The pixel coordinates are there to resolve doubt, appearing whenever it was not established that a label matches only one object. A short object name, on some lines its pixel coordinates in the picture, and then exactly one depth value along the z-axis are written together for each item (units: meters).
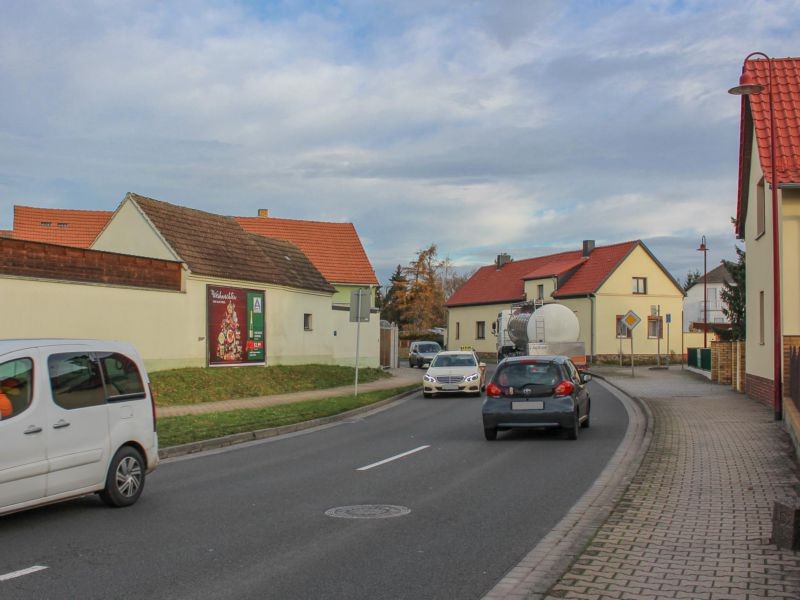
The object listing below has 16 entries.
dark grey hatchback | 15.58
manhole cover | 8.97
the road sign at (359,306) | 26.12
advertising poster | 27.77
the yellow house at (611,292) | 58.28
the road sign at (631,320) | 38.25
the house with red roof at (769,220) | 19.39
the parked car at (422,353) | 52.66
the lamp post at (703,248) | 50.81
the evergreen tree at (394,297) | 89.50
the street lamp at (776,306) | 17.52
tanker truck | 37.78
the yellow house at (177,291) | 21.09
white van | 8.09
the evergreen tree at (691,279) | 107.38
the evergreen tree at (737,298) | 40.34
